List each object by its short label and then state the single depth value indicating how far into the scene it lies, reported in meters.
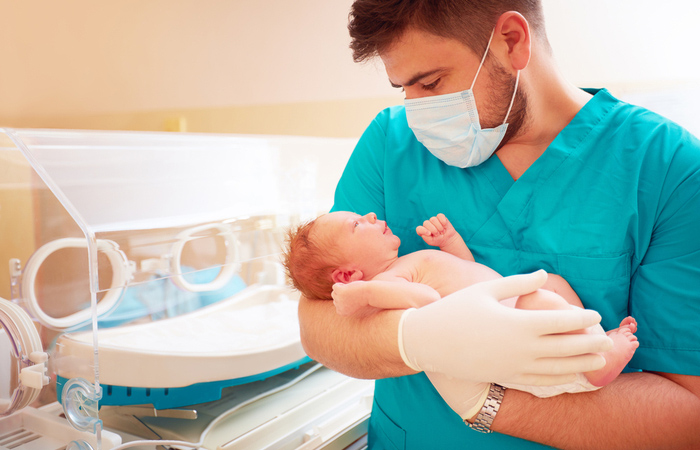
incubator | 1.13
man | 0.95
